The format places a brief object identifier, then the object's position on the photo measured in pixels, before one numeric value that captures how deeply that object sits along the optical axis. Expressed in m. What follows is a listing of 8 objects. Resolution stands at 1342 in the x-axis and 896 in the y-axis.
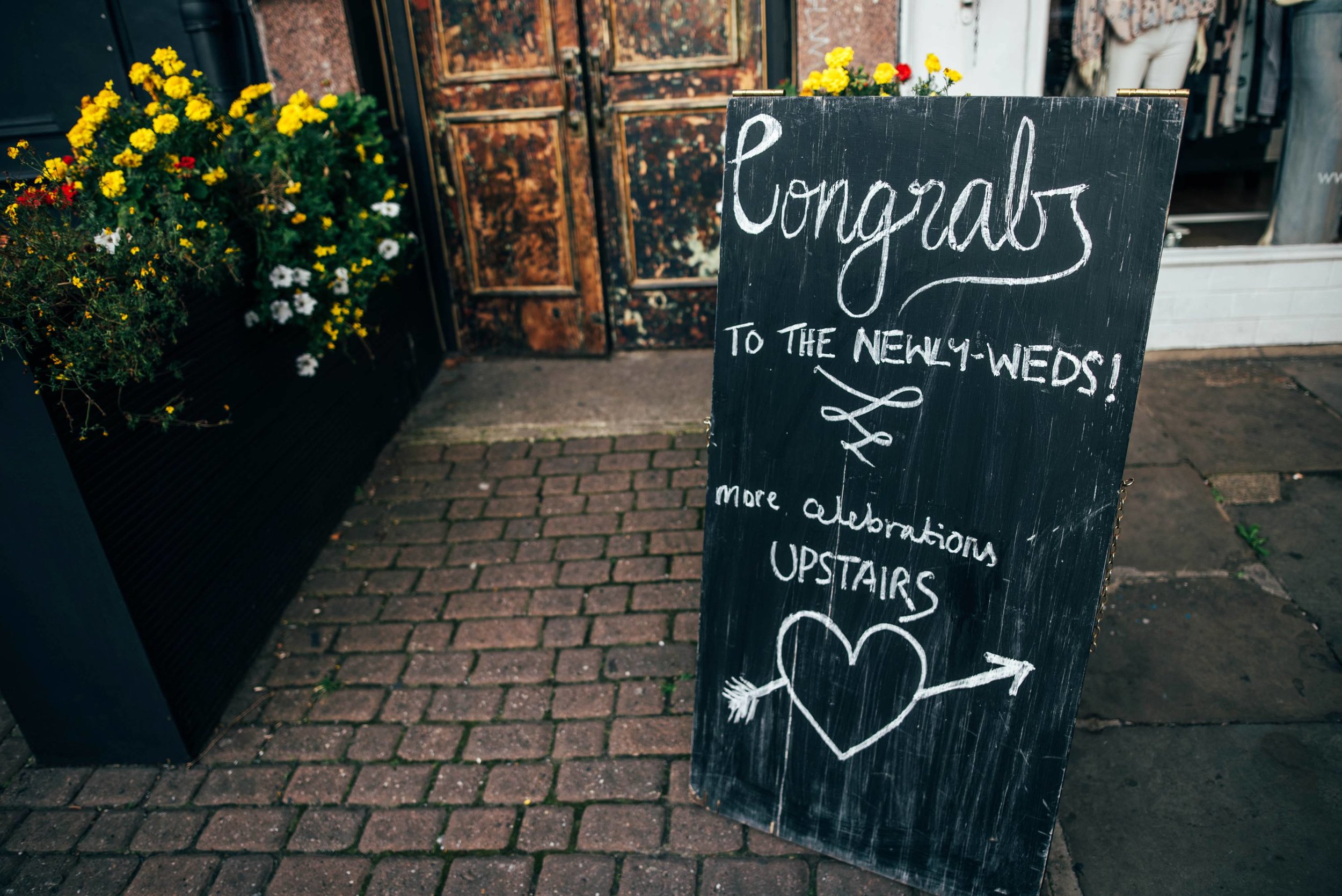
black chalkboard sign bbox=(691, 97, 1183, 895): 1.80
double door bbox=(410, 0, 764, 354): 4.55
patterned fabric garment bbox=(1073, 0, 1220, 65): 4.43
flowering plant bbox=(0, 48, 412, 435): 2.33
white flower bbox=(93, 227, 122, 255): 2.53
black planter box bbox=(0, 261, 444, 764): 2.43
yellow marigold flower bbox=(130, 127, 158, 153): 2.83
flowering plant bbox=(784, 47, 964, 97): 2.46
